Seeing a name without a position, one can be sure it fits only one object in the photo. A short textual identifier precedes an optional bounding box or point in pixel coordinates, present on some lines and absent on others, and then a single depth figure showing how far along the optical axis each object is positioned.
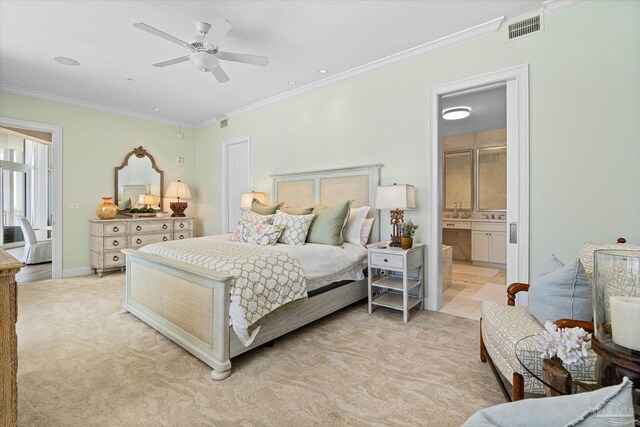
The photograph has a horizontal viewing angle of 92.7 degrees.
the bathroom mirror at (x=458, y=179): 6.21
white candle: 1.01
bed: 2.08
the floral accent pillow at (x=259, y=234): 3.13
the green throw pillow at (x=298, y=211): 3.71
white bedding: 2.72
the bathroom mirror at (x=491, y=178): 5.82
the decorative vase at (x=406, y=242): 3.04
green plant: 3.13
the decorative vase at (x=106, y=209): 5.03
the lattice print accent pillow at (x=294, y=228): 3.22
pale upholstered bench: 1.32
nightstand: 2.97
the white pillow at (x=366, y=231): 3.58
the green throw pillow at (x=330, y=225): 3.27
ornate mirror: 5.50
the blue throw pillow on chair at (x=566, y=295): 1.60
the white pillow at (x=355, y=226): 3.52
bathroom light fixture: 4.53
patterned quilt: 2.09
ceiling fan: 2.76
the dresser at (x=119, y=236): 4.88
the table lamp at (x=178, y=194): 5.75
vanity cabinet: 5.66
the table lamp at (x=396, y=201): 3.16
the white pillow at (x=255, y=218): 3.63
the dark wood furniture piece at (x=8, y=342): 1.24
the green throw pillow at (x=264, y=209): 3.97
